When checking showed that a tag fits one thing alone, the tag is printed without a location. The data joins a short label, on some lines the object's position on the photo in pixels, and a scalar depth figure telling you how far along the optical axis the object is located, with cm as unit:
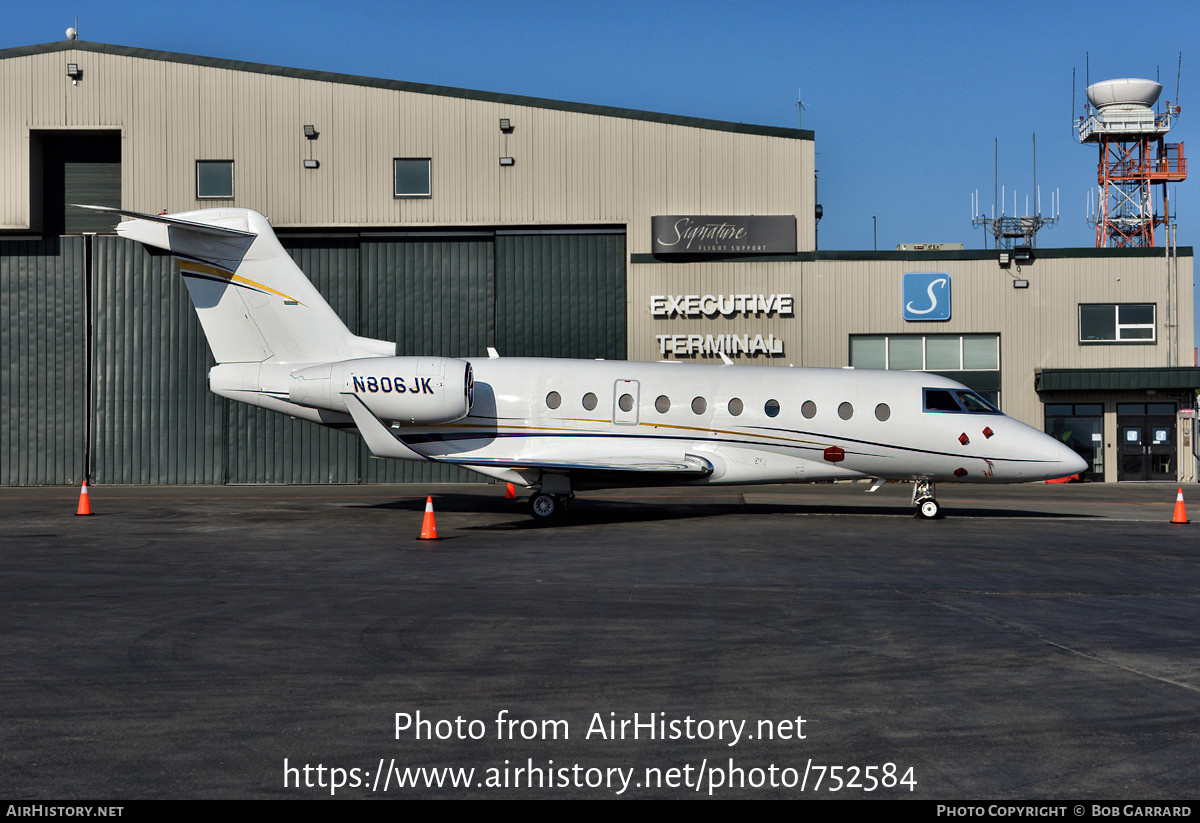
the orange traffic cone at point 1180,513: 2039
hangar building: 3178
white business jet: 1977
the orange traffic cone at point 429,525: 1730
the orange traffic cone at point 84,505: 2143
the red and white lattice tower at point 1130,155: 5728
